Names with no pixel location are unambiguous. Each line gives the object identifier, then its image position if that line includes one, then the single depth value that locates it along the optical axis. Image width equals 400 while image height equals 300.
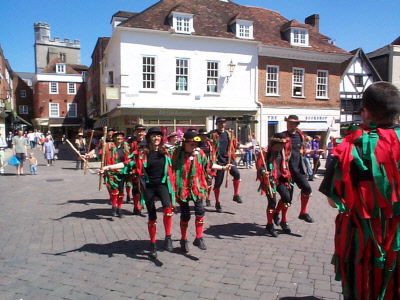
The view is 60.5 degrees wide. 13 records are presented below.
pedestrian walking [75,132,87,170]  16.15
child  14.47
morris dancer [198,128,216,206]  7.12
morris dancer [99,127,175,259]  4.88
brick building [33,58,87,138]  46.06
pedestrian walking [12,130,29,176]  14.13
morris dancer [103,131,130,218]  7.10
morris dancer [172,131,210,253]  4.95
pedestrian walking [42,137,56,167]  17.73
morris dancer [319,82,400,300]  2.47
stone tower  64.75
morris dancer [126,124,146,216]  7.21
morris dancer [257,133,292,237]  5.66
